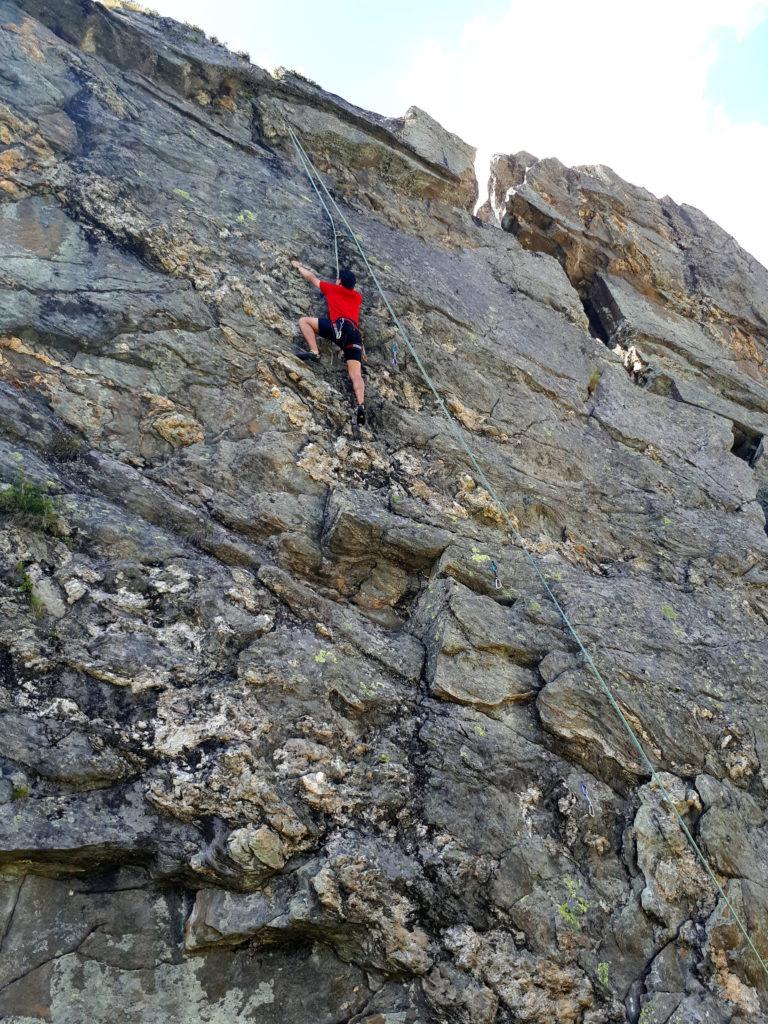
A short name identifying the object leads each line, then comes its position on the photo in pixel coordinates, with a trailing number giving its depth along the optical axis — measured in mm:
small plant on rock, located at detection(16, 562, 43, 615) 4602
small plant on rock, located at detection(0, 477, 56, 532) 4898
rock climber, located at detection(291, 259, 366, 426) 7480
